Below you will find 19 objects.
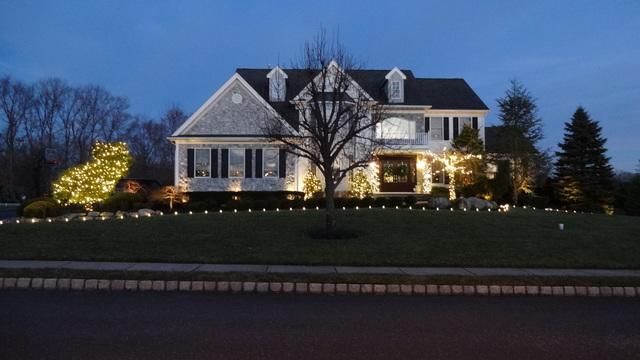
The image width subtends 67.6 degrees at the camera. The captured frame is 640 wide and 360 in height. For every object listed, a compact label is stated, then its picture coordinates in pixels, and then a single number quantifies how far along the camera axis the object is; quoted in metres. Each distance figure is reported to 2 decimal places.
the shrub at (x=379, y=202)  23.83
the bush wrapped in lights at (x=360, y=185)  27.39
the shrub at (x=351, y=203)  23.73
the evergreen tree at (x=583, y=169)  33.25
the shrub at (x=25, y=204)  22.05
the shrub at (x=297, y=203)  23.80
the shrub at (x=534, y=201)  31.14
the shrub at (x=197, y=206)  23.58
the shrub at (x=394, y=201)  24.09
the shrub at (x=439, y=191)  28.40
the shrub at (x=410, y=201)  24.00
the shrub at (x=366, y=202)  23.70
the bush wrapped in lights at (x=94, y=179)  21.31
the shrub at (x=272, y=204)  23.67
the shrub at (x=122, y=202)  23.00
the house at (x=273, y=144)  28.05
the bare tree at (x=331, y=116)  14.59
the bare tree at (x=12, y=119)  50.75
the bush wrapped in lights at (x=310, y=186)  27.46
